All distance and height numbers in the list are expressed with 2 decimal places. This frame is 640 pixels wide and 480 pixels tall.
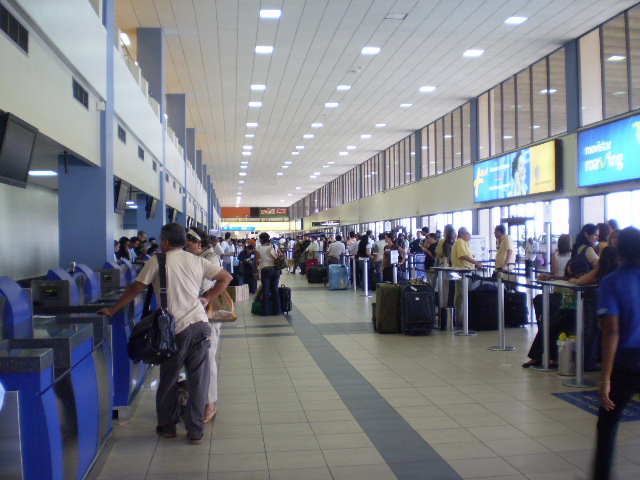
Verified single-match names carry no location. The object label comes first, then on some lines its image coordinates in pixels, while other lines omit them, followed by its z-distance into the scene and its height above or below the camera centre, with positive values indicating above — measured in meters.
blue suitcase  18.17 -0.95
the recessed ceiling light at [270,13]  11.20 +4.11
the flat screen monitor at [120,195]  9.84 +0.81
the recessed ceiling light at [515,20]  11.85 +4.16
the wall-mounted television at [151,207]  13.88 +0.86
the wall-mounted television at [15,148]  4.79 +0.79
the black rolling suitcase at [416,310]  9.48 -1.00
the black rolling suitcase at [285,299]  12.36 -1.06
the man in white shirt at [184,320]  4.56 -0.54
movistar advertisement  11.35 +1.68
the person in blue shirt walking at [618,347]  3.15 -0.53
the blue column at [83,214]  7.96 +0.41
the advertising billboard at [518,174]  14.33 +1.71
